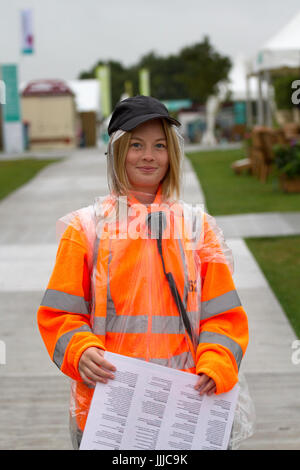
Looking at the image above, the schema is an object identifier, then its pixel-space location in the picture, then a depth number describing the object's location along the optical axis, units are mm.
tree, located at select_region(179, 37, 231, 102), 48125
